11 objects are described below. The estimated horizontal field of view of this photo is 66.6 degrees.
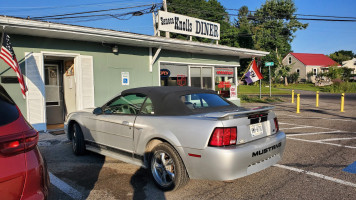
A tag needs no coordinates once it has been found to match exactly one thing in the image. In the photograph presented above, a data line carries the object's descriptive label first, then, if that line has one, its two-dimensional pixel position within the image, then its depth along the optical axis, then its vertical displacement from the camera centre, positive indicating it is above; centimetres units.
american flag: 679 +76
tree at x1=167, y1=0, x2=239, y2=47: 4347 +1198
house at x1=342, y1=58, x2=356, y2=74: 6569 +470
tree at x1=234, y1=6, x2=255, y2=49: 4366 +732
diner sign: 1157 +268
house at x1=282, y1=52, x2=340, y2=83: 5525 +402
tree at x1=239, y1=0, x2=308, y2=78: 4378 +885
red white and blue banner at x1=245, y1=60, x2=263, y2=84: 1688 +58
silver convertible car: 340 -73
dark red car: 205 -60
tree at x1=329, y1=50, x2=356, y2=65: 7500 +707
